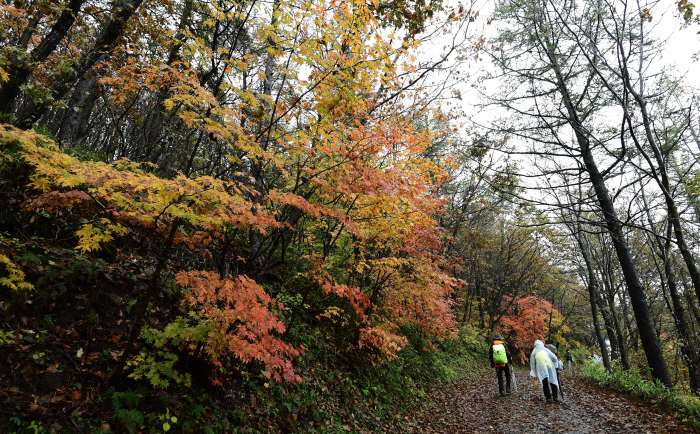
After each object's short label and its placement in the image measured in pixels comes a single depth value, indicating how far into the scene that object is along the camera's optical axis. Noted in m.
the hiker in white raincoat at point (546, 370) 7.85
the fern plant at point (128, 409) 3.18
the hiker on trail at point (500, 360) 8.97
